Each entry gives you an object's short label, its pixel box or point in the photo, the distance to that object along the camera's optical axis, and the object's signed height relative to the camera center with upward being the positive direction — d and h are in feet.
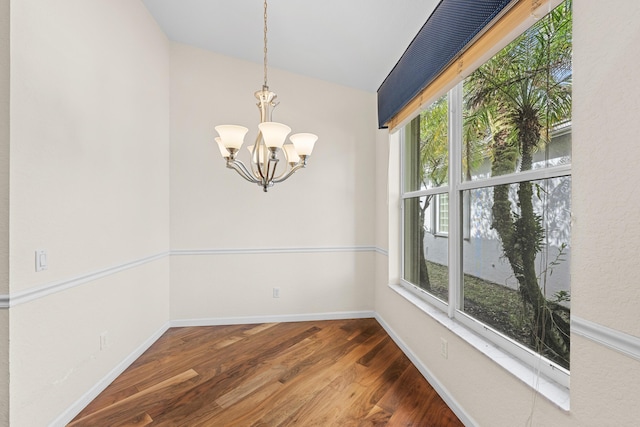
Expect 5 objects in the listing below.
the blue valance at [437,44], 4.61 +3.31
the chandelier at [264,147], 5.23 +1.36
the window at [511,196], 4.10 +0.28
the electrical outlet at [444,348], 6.07 -2.92
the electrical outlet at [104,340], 6.64 -2.99
